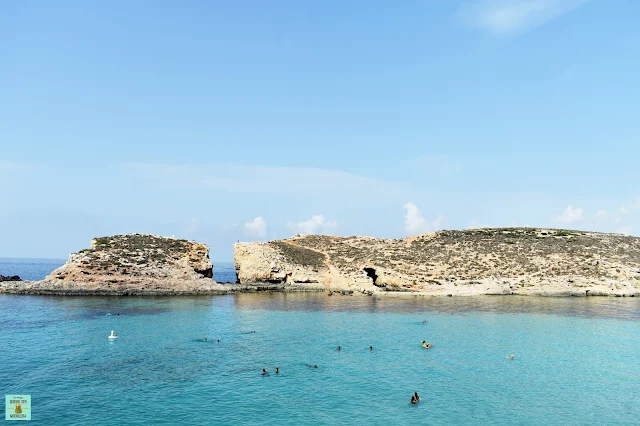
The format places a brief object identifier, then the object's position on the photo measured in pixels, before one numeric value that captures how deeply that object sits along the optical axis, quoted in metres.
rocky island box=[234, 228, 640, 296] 87.19
